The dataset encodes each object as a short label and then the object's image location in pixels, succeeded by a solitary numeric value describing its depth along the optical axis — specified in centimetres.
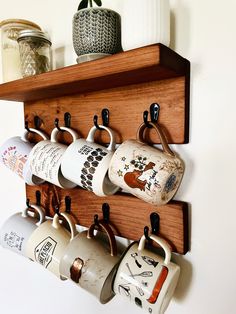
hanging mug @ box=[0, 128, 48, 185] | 66
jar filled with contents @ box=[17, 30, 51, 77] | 61
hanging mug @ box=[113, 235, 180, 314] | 47
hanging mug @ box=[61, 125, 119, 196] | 51
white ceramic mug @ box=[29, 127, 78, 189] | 58
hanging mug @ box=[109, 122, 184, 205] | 44
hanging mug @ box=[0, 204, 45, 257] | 68
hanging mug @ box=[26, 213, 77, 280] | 62
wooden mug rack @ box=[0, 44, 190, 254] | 43
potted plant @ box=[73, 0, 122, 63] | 48
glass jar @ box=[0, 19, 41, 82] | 69
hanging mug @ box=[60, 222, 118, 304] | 53
